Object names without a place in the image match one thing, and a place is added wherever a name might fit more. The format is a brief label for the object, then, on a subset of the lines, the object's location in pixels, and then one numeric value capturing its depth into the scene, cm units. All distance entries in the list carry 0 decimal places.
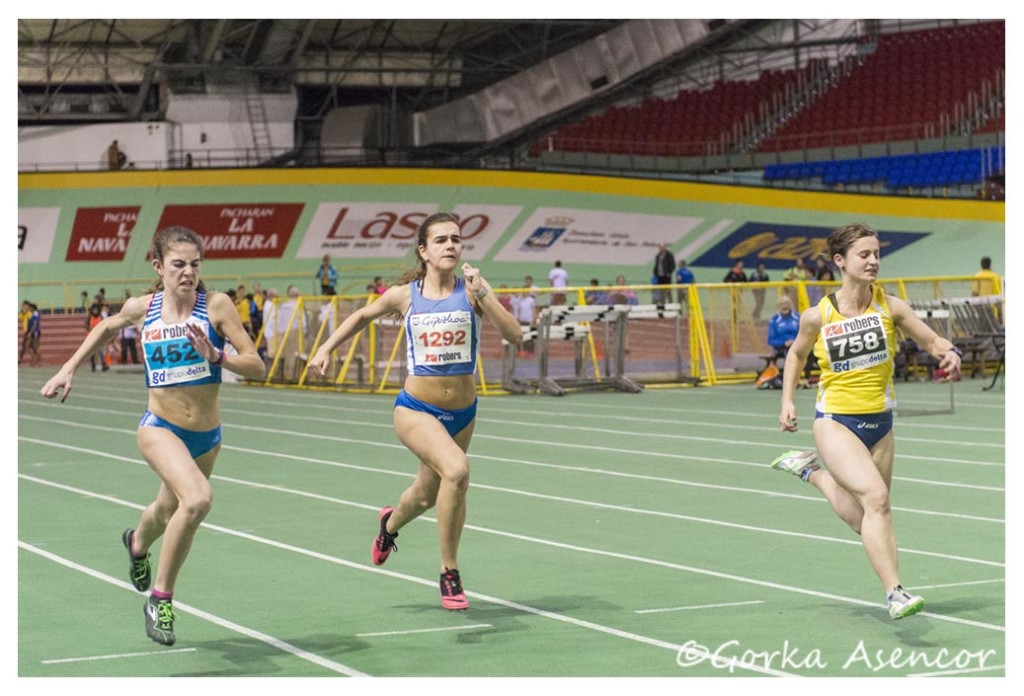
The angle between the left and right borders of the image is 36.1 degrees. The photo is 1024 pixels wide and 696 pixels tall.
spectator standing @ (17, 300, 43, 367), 4112
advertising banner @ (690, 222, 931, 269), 4519
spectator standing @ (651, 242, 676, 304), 3884
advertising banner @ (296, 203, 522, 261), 4603
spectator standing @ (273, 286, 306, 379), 2917
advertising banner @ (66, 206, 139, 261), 4575
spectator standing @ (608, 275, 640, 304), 2836
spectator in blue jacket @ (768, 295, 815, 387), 2611
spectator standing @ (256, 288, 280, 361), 2972
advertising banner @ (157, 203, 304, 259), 4594
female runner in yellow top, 840
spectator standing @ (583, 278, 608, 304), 2925
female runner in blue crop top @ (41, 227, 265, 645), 778
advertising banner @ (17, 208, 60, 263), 4550
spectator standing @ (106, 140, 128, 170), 4800
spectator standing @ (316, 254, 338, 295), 3866
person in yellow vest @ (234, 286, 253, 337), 3406
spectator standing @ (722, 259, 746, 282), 3550
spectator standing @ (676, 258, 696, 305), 3803
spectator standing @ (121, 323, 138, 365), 4072
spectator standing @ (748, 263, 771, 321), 2819
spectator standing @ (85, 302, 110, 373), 3881
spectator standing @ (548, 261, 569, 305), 3841
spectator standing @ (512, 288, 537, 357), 2830
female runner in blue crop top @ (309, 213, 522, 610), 877
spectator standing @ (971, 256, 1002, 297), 2820
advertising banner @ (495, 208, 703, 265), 4609
